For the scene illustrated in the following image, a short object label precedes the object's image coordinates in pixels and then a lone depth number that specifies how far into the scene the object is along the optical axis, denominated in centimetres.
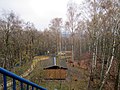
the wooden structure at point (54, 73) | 1207
